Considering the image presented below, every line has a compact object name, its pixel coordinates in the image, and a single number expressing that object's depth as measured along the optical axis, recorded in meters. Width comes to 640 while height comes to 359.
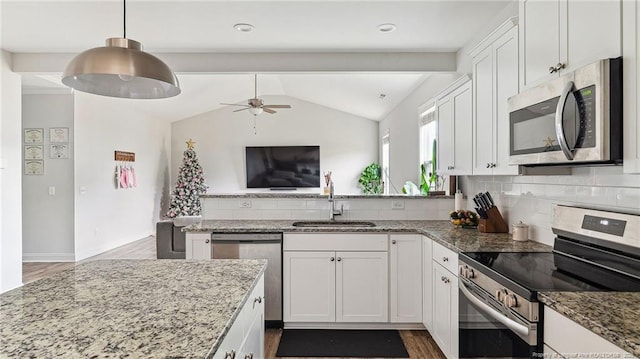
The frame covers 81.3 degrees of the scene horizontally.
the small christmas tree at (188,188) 8.16
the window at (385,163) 8.16
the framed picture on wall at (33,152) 5.65
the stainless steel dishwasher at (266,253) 3.00
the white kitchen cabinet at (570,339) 1.01
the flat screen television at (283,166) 8.92
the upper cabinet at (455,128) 2.74
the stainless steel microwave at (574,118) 1.33
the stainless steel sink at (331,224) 3.40
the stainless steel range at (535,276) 1.38
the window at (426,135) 4.97
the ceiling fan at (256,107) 6.06
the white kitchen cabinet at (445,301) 2.22
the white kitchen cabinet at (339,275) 2.98
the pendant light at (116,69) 1.29
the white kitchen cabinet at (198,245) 3.04
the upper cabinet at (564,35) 1.38
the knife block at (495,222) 2.67
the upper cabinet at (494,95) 2.14
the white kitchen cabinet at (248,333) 1.10
